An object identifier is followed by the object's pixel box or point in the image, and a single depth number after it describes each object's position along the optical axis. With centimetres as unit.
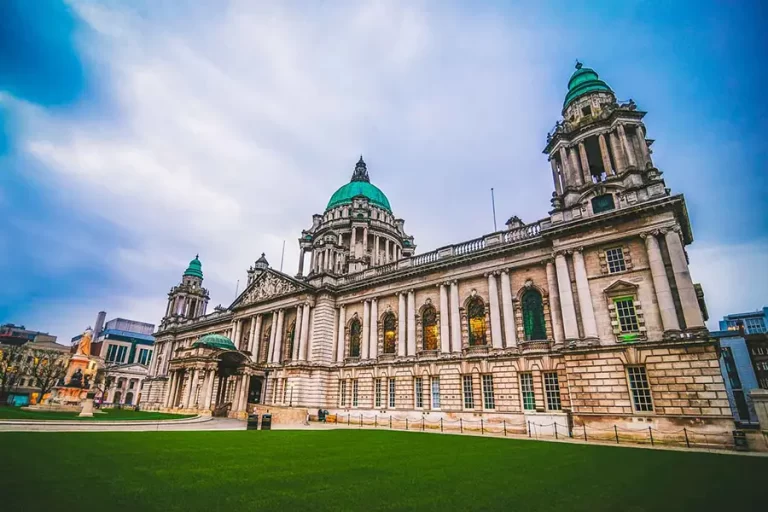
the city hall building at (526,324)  2106
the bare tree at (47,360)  5461
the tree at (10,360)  5405
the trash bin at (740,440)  1717
